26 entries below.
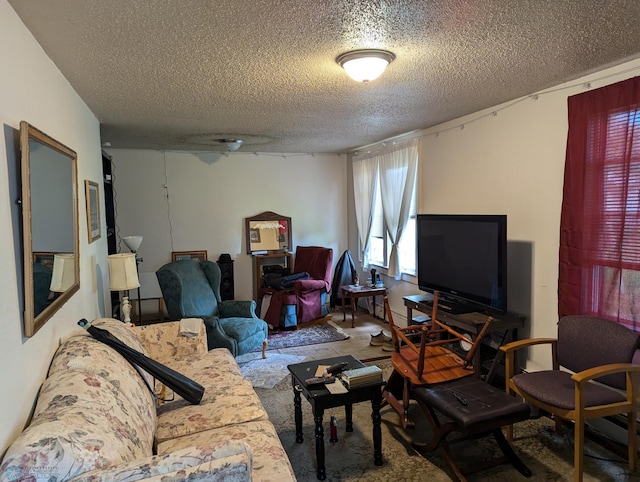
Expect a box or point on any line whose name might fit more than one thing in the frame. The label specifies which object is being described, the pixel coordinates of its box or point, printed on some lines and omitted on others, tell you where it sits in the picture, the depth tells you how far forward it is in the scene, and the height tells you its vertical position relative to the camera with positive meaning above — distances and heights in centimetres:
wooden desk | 584 -63
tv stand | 307 -86
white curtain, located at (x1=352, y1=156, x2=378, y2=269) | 553 +34
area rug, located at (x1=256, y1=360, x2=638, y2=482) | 229 -143
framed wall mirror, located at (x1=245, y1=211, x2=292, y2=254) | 591 -19
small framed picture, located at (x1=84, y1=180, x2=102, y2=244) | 292 +10
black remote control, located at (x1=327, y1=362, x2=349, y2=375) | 254 -93
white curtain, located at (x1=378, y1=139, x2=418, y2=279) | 464 +37
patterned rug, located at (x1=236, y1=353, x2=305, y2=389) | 359 -140
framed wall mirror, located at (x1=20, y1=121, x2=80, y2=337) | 148 -2
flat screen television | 314 -37
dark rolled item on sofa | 215 -78
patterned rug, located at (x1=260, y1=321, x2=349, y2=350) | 462 -138
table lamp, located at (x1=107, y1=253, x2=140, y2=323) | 314 -39
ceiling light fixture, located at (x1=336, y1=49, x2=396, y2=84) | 216 +83
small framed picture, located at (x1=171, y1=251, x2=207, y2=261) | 562 -47
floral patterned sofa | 119 -74
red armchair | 511 -95
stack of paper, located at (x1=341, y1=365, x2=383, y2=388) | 234 -91
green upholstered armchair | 375 -88
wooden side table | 510 -92
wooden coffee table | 227 -102
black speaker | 570 -78
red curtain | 241 +4
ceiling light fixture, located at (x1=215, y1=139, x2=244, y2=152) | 482 +91
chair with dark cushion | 212 -95
